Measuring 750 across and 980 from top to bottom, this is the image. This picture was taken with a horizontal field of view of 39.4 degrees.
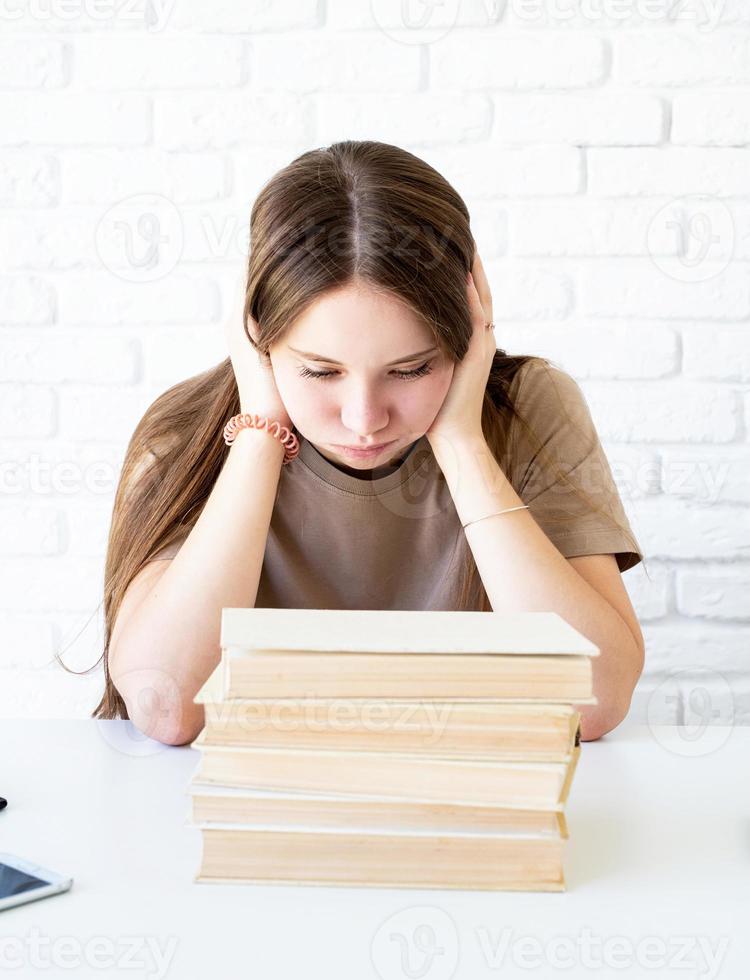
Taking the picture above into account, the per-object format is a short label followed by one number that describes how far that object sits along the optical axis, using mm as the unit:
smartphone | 568
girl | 947
